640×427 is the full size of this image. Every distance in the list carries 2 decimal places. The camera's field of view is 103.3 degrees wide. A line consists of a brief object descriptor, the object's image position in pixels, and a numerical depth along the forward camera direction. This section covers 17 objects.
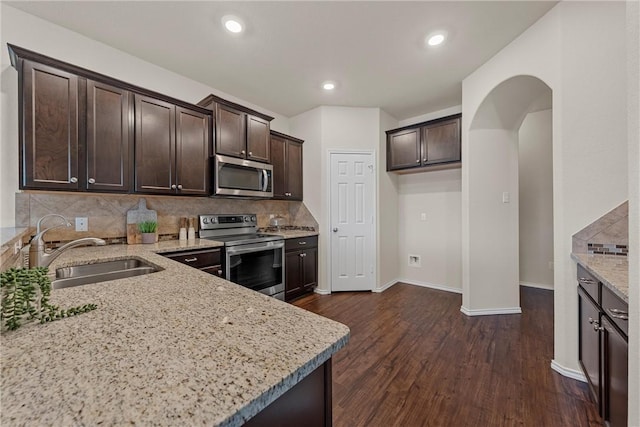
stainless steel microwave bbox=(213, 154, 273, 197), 2.64
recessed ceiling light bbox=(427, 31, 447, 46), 2.17
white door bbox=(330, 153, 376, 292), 3.60
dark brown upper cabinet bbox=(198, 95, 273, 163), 2.68
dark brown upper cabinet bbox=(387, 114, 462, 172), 3.22
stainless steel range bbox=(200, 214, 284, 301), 2.53
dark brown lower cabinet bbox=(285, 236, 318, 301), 3.16
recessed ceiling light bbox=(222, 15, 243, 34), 1.99
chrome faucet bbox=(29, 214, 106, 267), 1.18
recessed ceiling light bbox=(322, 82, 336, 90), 2.99
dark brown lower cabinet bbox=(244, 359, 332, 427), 0.55
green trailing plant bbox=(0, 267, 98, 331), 0.65
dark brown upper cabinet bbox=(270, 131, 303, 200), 3.45
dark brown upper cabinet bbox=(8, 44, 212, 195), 1.72
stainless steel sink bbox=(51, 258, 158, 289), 1.46
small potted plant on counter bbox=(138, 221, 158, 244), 2.35
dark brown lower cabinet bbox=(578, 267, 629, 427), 1.10
